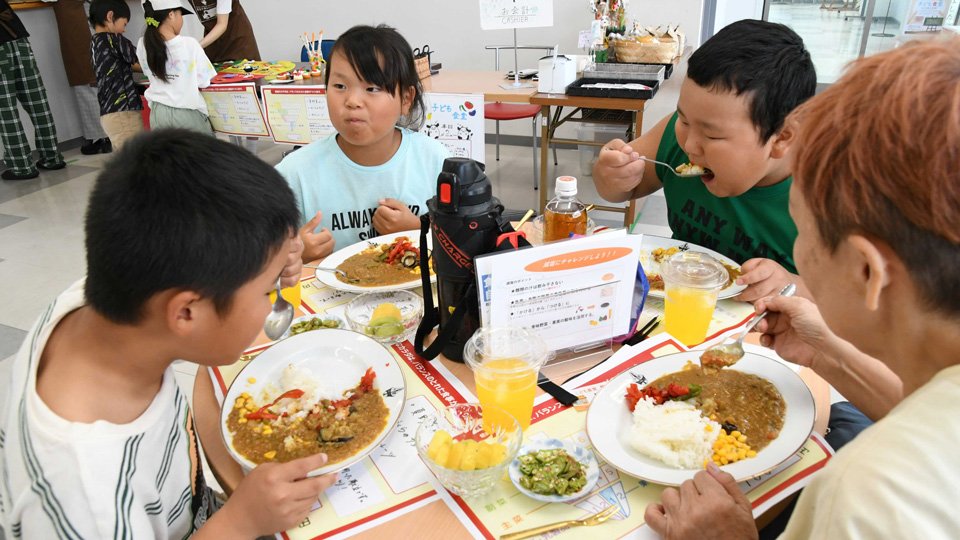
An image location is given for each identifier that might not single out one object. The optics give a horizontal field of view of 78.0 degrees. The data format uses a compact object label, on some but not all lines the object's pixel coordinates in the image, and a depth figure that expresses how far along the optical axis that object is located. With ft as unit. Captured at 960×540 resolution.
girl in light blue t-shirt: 6.40
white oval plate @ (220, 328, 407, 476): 3.89
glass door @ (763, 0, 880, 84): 15.79
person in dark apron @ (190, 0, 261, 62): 17.08
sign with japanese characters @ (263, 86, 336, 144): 11.04
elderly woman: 1.96
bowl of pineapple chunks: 3.01
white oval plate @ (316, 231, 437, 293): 5.13
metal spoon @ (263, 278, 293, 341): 4.47
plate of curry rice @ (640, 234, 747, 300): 4.85
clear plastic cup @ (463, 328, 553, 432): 3.45
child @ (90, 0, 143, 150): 16.03
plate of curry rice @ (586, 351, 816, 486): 3.20
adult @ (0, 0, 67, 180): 16.57
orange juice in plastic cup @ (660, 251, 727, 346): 4.18
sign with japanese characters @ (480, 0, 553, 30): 12.38
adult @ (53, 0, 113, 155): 19.17
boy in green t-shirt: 4.82
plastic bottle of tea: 5.07
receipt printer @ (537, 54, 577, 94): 11.92
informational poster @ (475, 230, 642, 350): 3.75
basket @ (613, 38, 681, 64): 12.46
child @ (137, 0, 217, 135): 13.29
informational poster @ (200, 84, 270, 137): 12.59
